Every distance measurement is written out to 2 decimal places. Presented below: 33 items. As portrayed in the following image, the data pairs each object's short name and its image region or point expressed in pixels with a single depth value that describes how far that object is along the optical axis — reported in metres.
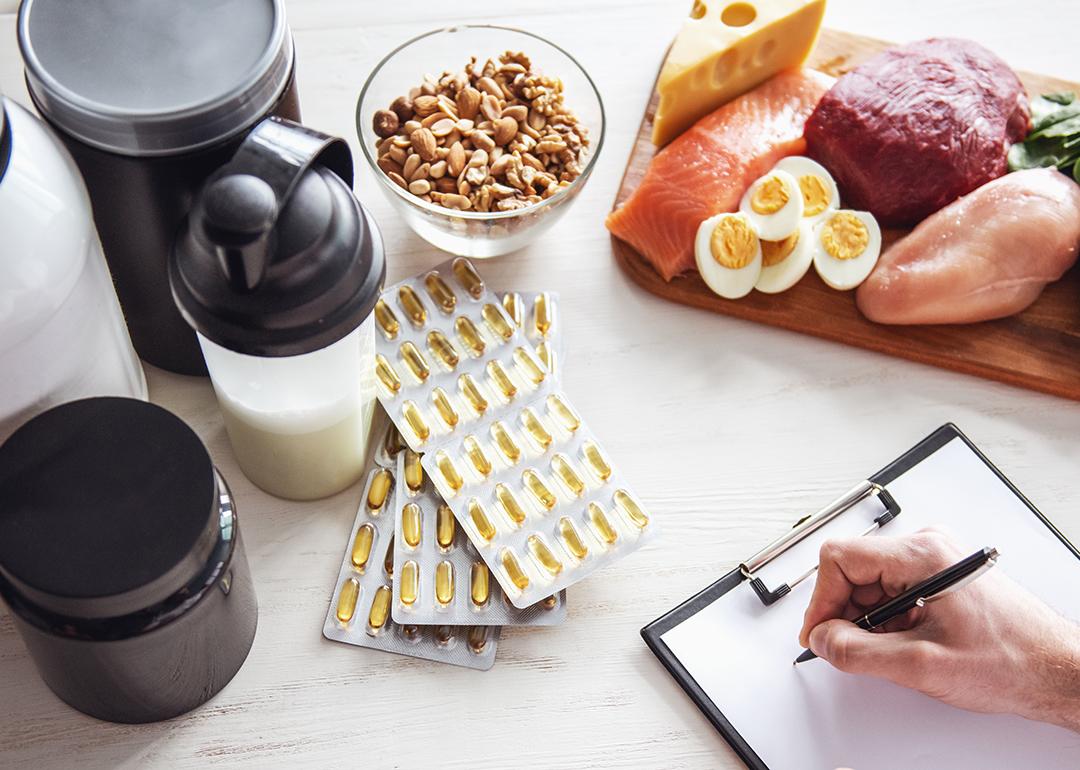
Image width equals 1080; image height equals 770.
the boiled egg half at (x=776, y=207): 1.11
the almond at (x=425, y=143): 1.07
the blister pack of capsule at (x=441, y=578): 0.93
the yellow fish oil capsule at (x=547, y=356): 1.07
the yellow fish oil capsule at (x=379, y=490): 0.99
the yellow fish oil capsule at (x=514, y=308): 1.10
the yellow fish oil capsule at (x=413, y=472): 0.99
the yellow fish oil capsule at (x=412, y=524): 0.96
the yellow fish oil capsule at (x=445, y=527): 0.96
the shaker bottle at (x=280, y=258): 0.69
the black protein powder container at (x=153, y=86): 0.80
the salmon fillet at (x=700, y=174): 1.13
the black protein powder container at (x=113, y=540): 0.71
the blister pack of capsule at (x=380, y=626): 0.94
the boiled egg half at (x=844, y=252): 1.14
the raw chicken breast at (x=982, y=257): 1.12
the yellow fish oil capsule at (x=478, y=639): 0.94
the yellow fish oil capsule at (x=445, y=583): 0.93
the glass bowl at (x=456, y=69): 1.05
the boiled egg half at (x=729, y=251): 1.11
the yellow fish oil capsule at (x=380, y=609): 0.94
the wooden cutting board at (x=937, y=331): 1.12
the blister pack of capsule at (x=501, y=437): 0.95
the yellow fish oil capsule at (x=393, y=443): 1.03
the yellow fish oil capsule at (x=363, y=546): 0.96
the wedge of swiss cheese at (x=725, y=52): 1.17
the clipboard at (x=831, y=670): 0.92
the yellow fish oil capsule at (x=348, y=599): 0.94
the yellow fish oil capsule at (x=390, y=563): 0.96
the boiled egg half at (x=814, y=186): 1.17
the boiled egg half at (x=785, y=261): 1.13
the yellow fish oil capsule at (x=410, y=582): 0.93
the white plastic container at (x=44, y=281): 0.73
